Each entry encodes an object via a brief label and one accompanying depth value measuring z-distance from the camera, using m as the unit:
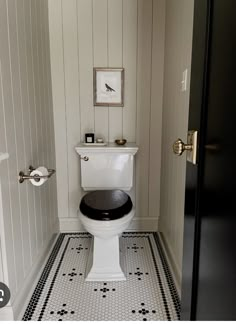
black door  0.60
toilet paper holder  1.39
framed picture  2.08
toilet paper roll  1.42
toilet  1.57
